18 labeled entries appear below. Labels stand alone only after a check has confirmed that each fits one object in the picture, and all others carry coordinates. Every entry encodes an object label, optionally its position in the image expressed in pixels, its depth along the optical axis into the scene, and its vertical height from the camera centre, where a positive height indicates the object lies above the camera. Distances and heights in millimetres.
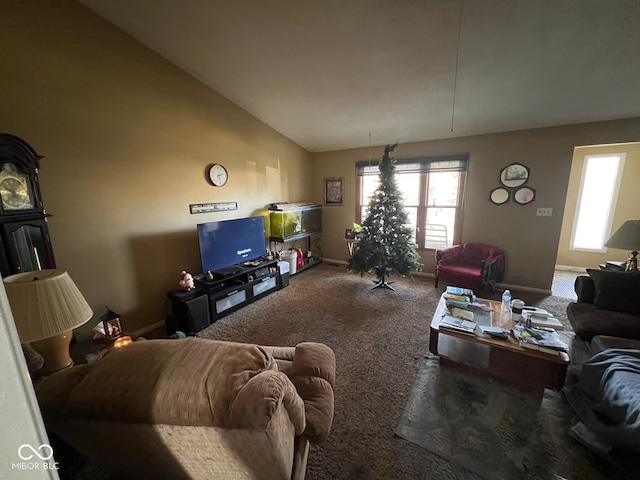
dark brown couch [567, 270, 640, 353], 1908 -987
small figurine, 2729 -890
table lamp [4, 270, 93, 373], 1043 -460
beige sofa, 666 -574
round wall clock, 3213 +346
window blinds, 3889 +562
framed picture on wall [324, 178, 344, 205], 4977 +176
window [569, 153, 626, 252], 4014 -73
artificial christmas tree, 3672 -527
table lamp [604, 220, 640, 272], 2531 -453
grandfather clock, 1623 -67
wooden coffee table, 1690 -1218
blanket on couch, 1226 -1112
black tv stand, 2639 -1121
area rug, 1330 -1431
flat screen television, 2971 -538
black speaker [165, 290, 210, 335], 2607 -1183
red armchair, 3406 -1004
